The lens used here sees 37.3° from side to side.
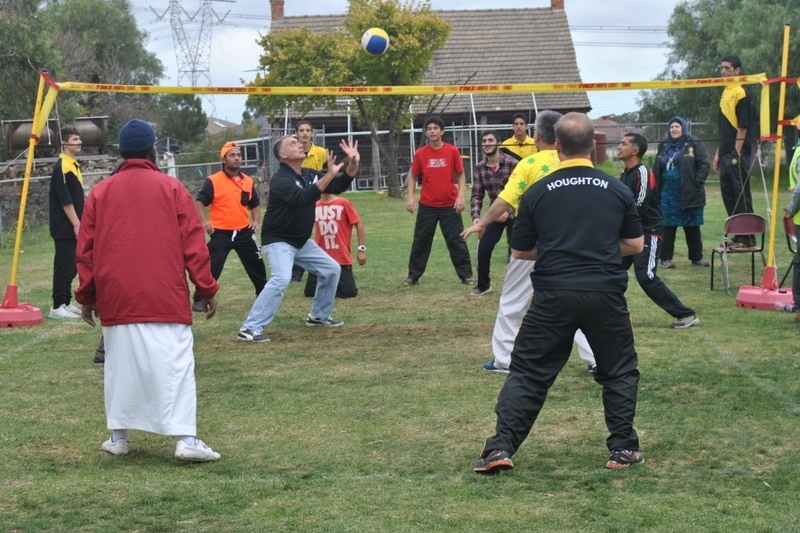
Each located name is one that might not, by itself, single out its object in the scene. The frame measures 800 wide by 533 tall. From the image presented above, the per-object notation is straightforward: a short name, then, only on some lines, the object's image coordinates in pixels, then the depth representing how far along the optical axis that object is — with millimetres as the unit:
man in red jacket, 6984
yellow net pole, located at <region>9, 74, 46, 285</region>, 11922
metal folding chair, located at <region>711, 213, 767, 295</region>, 14000
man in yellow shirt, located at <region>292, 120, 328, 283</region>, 14227
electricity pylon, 59375
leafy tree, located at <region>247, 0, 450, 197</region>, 35875
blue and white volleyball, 16781
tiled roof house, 47531
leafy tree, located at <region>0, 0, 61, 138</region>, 27234
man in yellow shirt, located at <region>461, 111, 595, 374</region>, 8086
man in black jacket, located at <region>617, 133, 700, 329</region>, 11250
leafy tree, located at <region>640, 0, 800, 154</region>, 39594
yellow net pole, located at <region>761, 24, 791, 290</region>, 11719
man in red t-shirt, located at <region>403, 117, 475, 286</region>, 15102
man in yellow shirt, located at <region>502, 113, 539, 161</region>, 14516
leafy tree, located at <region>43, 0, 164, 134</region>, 52094
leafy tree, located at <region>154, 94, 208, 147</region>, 74688
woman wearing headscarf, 16359
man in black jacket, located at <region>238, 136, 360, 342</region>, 11148
